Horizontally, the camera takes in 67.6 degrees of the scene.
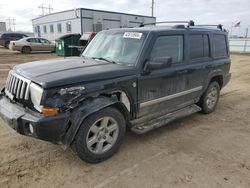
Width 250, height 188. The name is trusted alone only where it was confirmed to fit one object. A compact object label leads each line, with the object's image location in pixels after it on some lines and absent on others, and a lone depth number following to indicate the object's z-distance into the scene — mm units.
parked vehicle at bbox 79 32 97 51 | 11780
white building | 22717
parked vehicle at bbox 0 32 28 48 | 20509
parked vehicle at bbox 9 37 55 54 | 15980
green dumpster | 13415
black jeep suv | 2323
